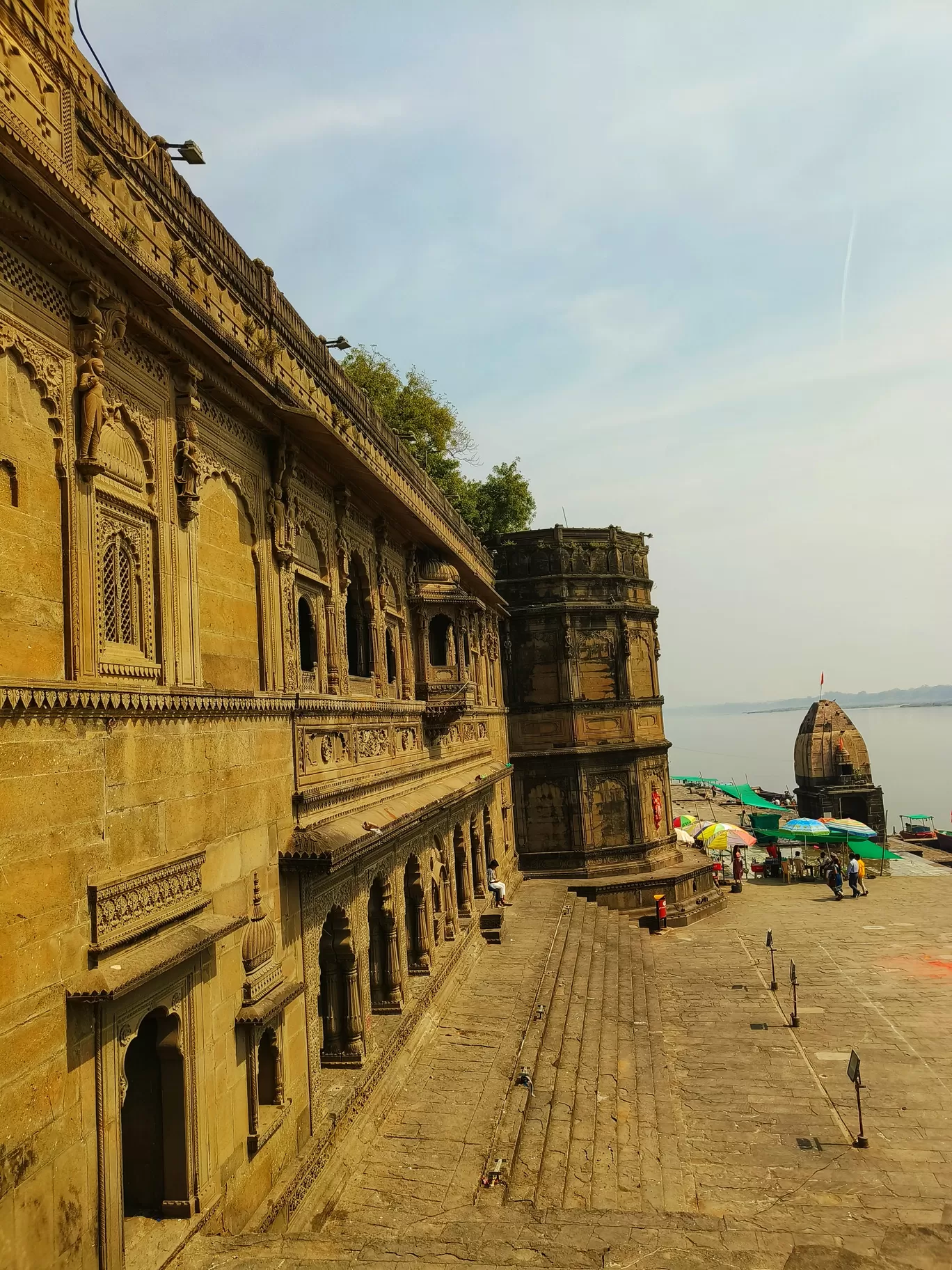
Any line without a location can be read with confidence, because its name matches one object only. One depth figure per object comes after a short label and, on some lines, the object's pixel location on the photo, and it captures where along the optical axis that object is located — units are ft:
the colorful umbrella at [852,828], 100.94
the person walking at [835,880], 87.04
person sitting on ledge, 63.41
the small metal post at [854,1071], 34.35
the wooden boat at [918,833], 136.56
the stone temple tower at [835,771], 128.98
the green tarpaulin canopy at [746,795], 150.92
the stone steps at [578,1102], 30.68
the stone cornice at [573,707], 89.20
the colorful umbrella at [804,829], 98.17
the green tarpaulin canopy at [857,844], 99.60
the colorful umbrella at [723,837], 98.68
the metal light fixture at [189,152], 25.89
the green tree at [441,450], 98.48
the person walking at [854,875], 86.38
